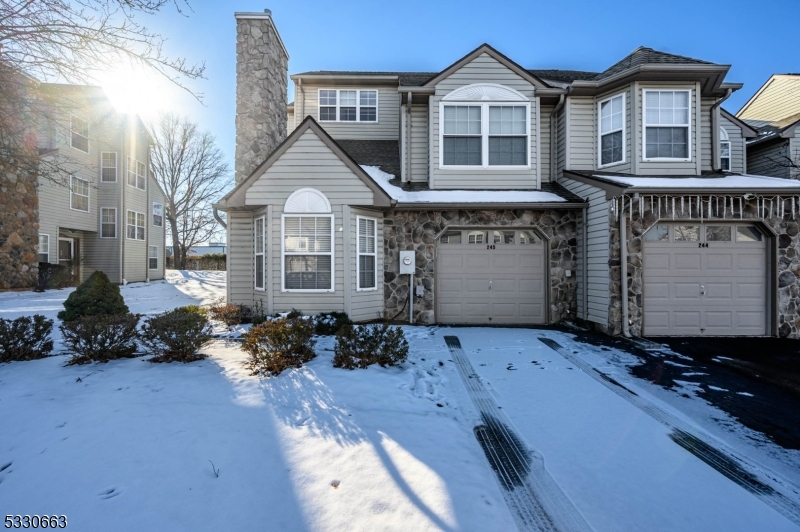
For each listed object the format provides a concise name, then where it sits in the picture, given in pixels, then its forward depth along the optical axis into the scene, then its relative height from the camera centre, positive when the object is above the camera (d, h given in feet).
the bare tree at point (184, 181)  95.14 +22.28
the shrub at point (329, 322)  24.94 -4.12
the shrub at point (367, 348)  17.49 -4.26
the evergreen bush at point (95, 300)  23.79 -2.44
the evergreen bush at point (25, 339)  17.52 -3.72
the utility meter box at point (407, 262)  29.66 +0.10
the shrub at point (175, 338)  17.81 -3.68
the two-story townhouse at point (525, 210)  26.03 +4.10
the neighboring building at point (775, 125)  37.19 +15.27
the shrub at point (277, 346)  16.83 -4.05
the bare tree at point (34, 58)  15.34 +9.49
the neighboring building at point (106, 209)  52.70 +8.97
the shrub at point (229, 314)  27.91 -3.98
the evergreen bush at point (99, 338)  17.35 -3.62
